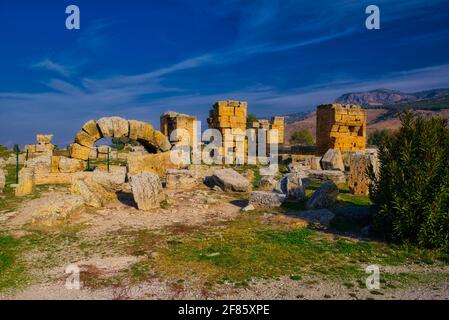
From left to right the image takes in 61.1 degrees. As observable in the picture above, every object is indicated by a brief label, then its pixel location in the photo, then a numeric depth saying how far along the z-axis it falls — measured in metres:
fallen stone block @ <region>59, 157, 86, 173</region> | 15.12
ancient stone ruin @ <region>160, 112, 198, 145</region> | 22.16
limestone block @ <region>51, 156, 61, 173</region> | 15.11
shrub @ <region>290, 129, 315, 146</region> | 50.34
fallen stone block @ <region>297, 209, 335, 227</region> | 9.02
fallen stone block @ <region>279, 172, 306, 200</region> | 11.88
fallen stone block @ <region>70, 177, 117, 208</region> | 10.46
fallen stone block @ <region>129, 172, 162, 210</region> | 10.50
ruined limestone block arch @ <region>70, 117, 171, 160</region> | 14.85
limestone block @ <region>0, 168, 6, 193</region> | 12.75
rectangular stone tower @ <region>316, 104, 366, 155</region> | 21.03
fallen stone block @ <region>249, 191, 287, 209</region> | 10.90
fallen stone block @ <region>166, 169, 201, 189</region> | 13.99
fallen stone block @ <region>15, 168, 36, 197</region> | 12.45
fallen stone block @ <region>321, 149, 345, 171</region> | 18.35
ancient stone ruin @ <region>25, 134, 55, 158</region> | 24.44
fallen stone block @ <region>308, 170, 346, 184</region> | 15.93
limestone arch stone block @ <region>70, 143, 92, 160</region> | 14.92
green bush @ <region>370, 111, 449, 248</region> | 7.12
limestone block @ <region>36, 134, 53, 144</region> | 28.20
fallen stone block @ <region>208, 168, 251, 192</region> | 13.48
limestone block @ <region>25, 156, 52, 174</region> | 15.20
